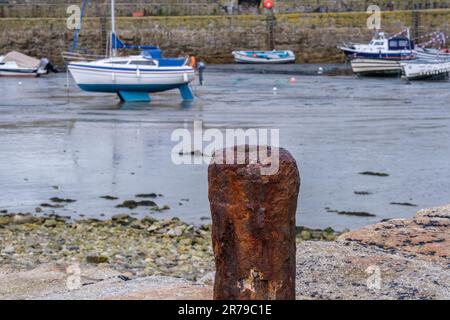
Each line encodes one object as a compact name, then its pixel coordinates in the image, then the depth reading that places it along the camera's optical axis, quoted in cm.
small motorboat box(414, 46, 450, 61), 4948
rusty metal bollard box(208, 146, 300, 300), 488
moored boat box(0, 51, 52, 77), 5288
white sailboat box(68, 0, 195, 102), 3484
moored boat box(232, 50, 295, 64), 6238
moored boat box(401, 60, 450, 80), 4569
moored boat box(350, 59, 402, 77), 5053
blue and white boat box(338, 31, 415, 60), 5266
